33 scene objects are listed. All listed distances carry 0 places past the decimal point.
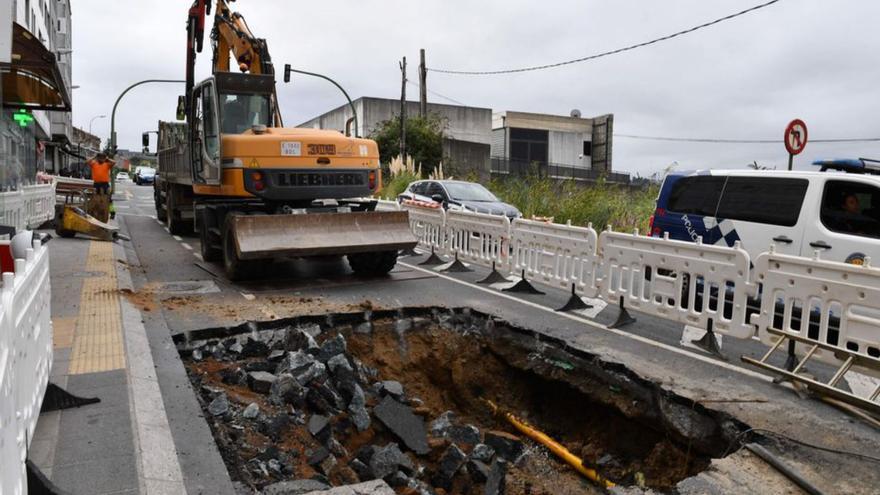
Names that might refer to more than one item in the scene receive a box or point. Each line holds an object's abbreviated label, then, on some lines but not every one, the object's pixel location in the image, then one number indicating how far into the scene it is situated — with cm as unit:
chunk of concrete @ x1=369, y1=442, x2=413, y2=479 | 513
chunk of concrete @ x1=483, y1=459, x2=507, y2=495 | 524
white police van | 716
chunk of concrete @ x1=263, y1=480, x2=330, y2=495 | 405
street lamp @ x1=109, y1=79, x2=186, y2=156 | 2802
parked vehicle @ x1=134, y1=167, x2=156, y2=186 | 5488
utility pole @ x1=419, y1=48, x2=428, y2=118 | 3184
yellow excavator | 982
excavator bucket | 1392
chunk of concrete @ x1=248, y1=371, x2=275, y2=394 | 579
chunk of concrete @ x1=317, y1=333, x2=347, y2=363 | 665
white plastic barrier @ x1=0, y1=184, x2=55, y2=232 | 1302
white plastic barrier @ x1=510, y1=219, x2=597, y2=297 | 848
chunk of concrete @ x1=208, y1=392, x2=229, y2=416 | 512
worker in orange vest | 1678
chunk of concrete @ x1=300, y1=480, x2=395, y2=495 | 372
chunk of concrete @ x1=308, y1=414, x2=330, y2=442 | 528
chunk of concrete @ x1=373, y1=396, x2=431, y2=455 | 571
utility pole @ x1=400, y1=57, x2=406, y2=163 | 3023
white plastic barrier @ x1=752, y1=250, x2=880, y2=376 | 538
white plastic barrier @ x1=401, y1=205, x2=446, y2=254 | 1262
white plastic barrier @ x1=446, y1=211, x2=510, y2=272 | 1051
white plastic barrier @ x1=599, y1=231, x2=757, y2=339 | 650
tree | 3447
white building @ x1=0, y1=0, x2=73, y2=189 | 908
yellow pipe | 549
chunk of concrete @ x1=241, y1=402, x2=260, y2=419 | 517
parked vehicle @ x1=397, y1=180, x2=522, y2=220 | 1566
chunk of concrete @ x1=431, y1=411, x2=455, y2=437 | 610
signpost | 1222
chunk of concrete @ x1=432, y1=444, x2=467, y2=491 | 537
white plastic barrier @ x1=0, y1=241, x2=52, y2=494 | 265
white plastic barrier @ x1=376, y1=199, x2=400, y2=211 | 1572
